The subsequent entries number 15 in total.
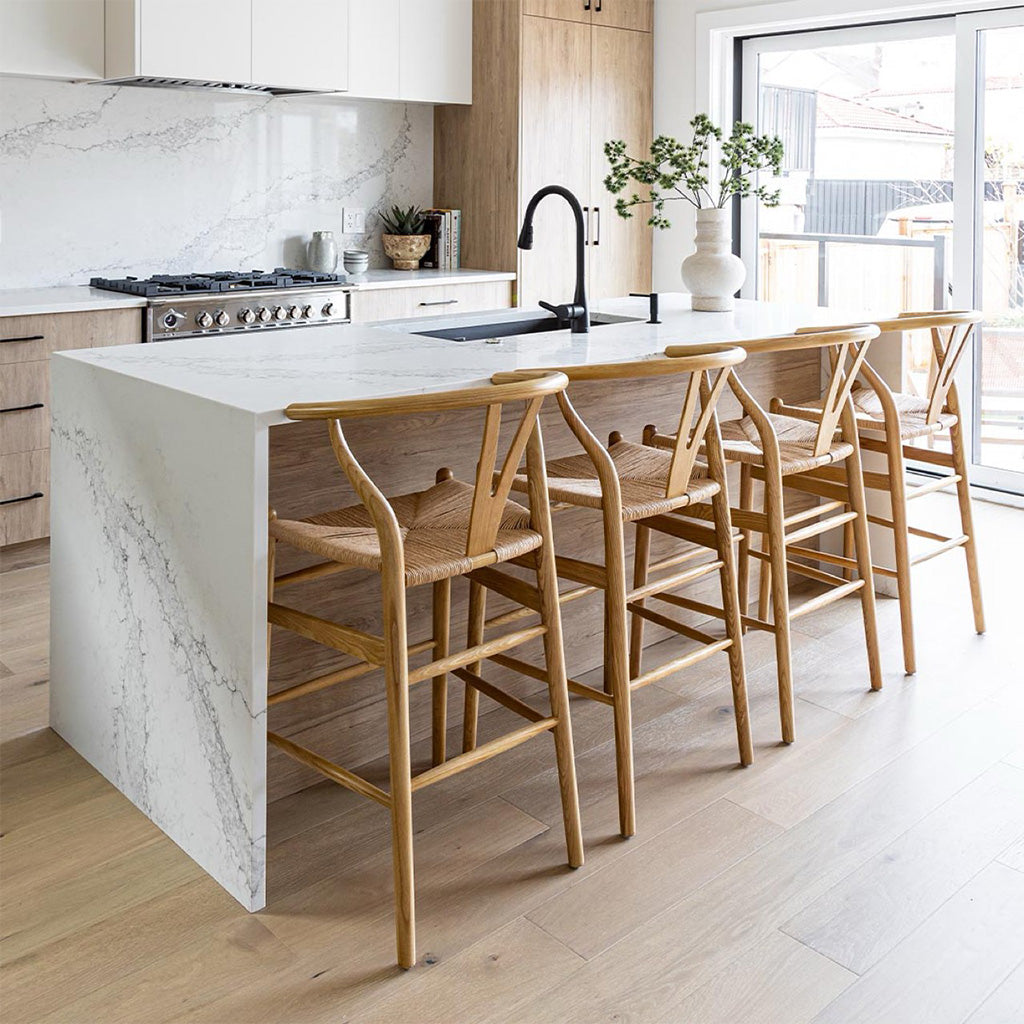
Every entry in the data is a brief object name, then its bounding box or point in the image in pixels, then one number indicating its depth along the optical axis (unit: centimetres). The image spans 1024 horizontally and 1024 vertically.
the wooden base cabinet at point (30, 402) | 391
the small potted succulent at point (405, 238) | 538
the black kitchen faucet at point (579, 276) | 293
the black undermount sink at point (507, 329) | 319
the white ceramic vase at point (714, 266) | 337
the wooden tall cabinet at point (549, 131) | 517
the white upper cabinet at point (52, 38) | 402
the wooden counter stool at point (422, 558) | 192
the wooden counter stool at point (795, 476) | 269
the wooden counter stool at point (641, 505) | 229
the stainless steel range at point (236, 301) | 425
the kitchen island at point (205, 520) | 207
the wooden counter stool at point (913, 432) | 310
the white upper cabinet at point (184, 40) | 417
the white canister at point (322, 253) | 513
